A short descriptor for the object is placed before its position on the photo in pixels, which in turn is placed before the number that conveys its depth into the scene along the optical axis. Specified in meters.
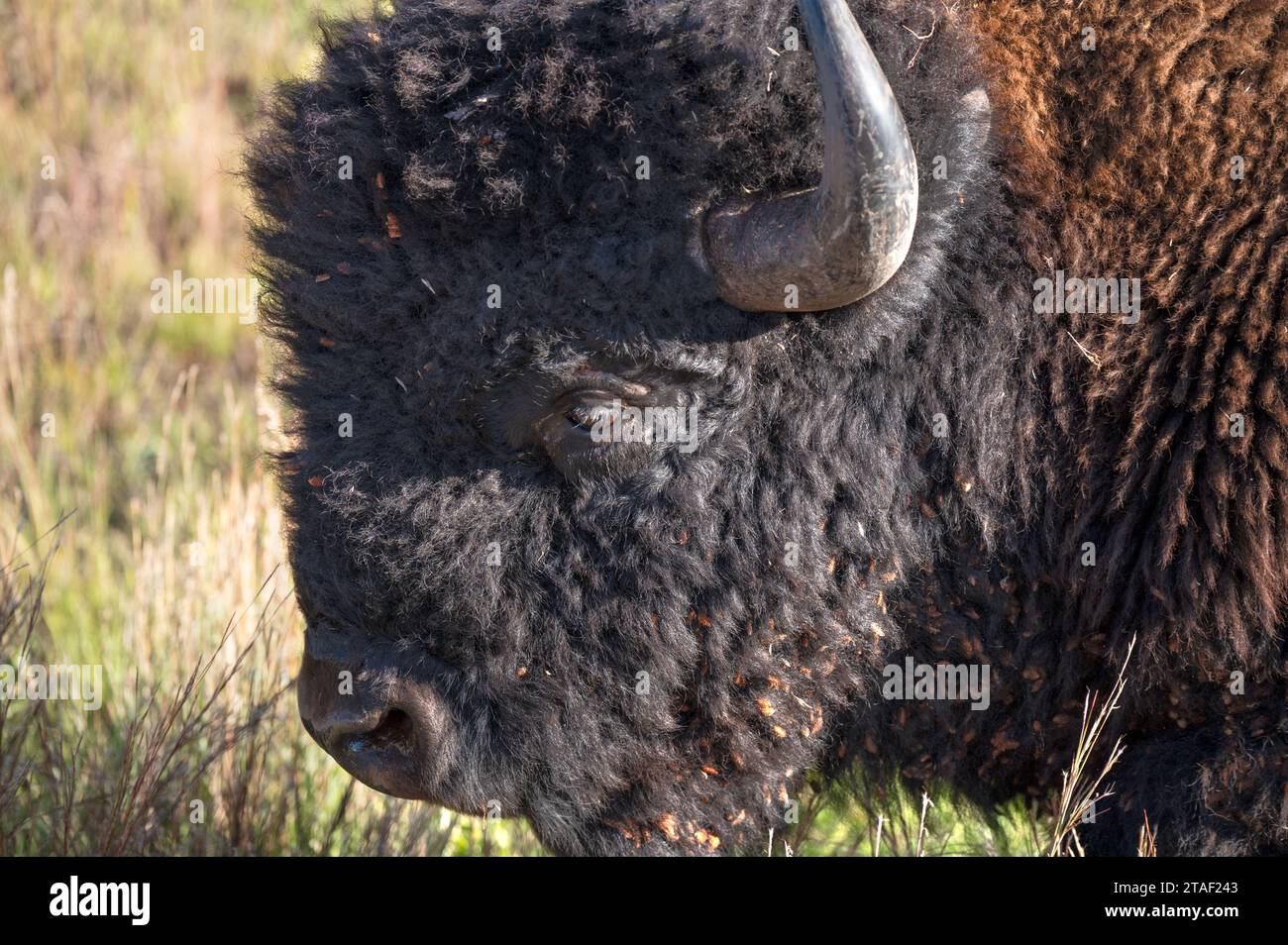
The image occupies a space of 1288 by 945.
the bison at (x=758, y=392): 5.70
